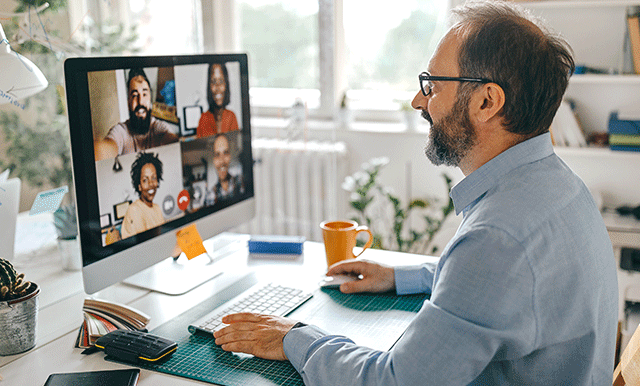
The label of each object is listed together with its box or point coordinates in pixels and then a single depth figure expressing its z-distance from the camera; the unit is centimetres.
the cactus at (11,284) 101
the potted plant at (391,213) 262
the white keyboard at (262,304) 110
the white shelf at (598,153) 237
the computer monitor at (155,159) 109
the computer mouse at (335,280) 129
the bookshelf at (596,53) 243
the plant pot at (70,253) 141
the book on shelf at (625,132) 237
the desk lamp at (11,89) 121
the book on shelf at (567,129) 247
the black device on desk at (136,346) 97
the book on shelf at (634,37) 229
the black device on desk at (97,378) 90
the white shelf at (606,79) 231
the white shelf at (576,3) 227
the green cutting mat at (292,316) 94
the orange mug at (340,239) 138
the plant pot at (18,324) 100
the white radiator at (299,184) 300
